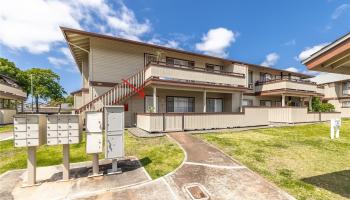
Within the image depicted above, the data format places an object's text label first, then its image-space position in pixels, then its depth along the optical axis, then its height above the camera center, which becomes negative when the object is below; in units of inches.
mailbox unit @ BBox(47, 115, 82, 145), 192.2 -32.7
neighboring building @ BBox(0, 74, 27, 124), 751.5 +9.8
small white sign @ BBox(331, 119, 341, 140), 442.4 -60.3
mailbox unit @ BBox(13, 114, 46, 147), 179.2 -31.1
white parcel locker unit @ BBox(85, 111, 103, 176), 202.7 -40.7
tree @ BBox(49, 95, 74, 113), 1628.4 -13.8
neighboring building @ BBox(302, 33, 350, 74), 155.3 +41.7
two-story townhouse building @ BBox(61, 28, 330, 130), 500.7 +70.0
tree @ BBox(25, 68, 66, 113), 1461.6 +124.5
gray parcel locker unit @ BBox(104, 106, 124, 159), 212.7 -38.4
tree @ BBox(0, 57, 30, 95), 1287.8 +201.6
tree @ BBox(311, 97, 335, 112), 877.2 -30.1
